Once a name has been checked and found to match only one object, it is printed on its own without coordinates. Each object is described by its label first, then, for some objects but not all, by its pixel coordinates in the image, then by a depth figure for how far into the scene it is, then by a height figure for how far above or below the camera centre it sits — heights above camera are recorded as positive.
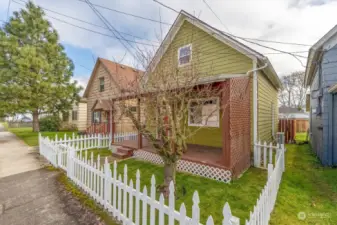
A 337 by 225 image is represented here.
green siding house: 5.17 +0.86
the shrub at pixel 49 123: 18.33 -0.90
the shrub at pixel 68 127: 19.59 -1.40
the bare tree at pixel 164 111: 3.61 +0.08
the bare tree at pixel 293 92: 32.51 +4.73
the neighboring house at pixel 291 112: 29.32 +0.40
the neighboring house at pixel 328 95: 6.34 +0.73
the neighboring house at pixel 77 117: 19.36 -0.27
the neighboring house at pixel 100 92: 13.72 +2.17
